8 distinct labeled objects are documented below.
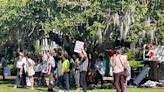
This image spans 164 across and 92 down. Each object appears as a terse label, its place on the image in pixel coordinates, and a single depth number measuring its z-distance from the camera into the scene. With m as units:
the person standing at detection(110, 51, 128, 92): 16.84
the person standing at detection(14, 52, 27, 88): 23.64
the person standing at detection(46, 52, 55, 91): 21.16
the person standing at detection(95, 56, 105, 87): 28.98
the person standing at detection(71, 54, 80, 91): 23.82
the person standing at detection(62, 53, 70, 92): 20.08
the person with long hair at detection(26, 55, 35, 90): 23.36
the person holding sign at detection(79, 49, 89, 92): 18.72
